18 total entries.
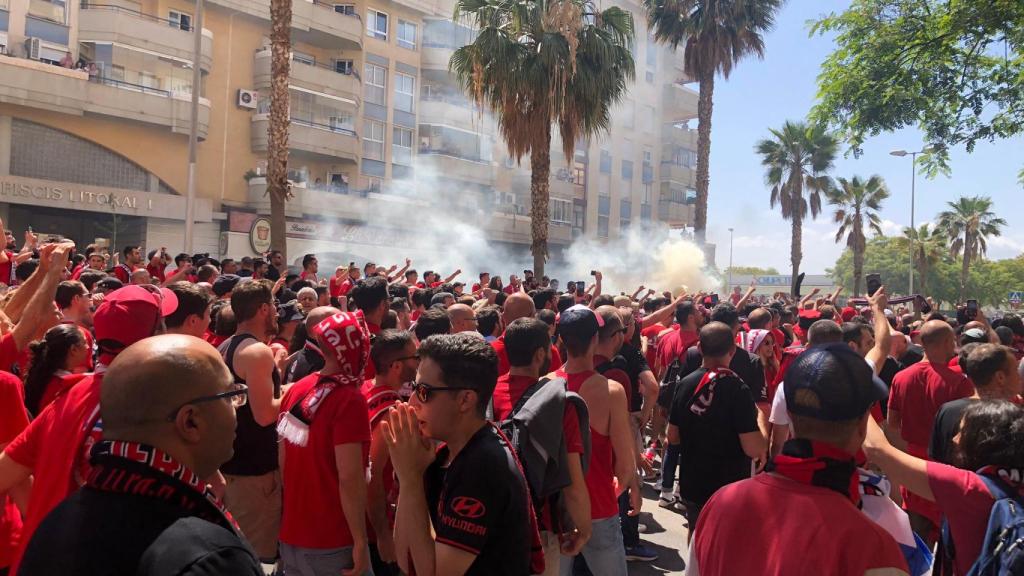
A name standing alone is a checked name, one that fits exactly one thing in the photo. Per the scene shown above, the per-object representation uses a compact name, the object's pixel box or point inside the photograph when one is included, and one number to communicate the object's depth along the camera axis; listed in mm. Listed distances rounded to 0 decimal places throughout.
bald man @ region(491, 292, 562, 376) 5484
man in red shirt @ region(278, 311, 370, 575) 3168
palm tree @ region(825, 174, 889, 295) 42406
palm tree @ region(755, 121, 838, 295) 36006
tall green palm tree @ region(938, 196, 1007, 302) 54500
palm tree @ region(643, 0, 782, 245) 25969
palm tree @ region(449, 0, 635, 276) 17375
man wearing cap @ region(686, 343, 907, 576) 1841
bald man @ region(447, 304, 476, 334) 5576
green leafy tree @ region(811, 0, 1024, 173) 9992
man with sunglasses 2260
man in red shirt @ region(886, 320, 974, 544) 5004
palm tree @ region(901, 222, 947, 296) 52375
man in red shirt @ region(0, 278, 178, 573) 2467
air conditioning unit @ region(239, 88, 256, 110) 27969
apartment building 22594
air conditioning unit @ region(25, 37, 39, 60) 22156
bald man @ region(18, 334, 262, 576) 1446
